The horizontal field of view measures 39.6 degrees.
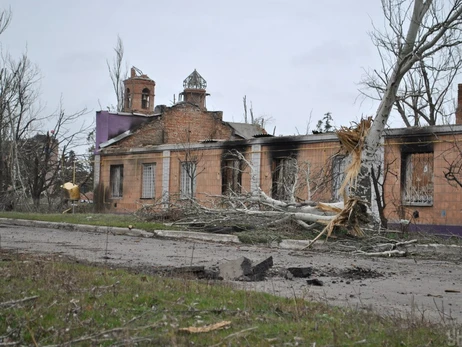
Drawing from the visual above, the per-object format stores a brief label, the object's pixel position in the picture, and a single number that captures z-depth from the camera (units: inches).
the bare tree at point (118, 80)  2092.8
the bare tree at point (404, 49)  639.8
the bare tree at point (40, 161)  1331.2
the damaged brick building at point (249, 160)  800.9
